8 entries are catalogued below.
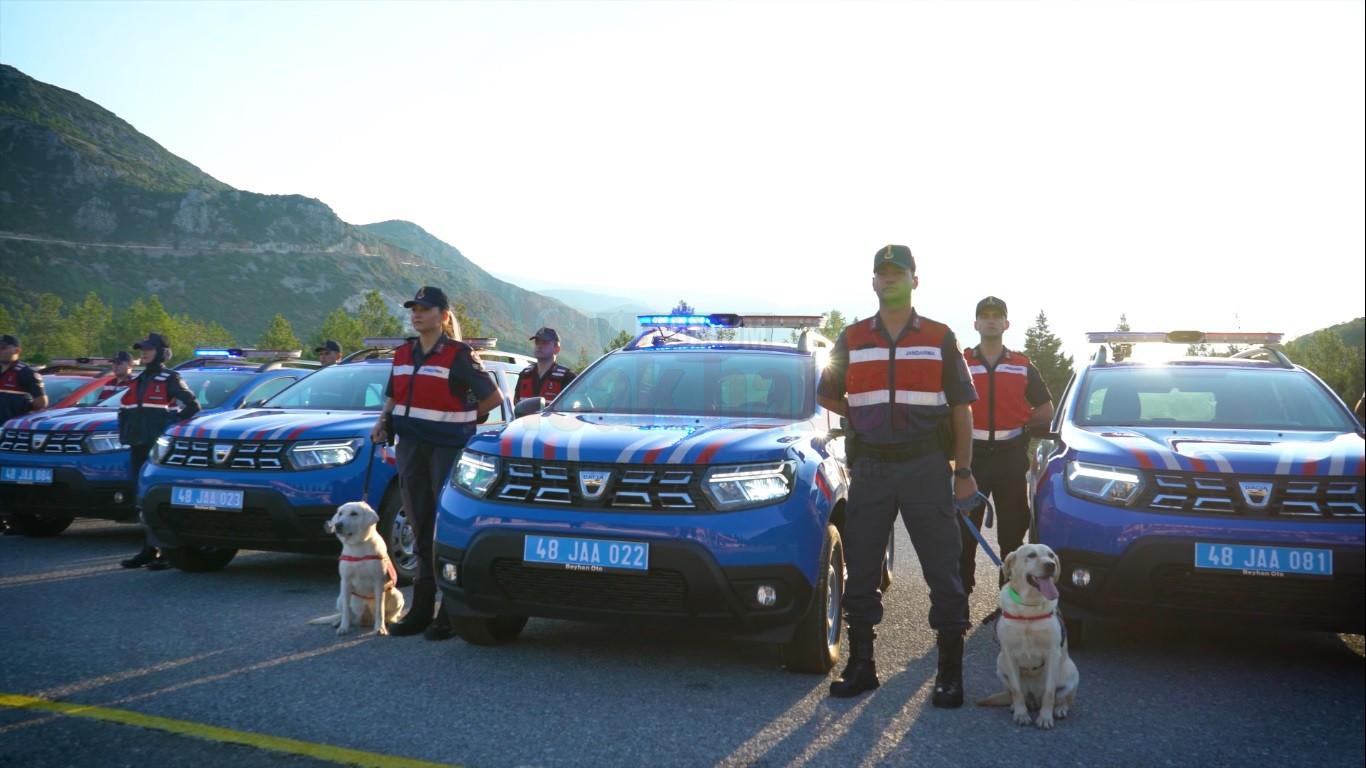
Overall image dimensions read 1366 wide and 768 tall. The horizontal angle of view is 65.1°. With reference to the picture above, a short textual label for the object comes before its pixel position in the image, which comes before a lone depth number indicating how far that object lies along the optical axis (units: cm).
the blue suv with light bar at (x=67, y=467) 926
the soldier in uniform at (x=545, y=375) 930
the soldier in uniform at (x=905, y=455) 494
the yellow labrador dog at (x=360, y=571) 610
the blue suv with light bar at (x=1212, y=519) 496
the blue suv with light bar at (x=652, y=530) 479
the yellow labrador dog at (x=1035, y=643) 453
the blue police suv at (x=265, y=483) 715
